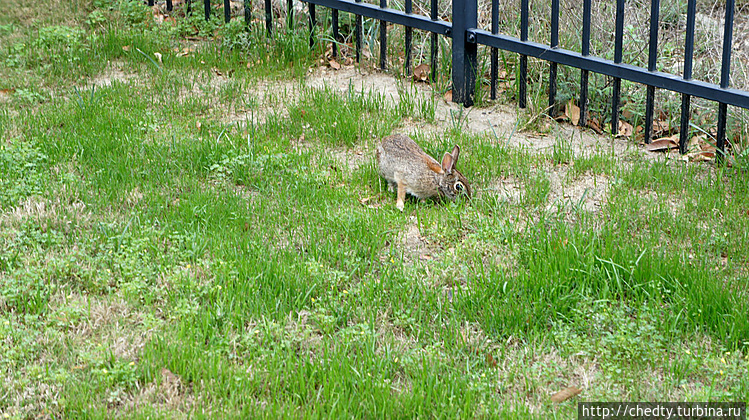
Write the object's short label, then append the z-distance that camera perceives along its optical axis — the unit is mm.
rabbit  4977
